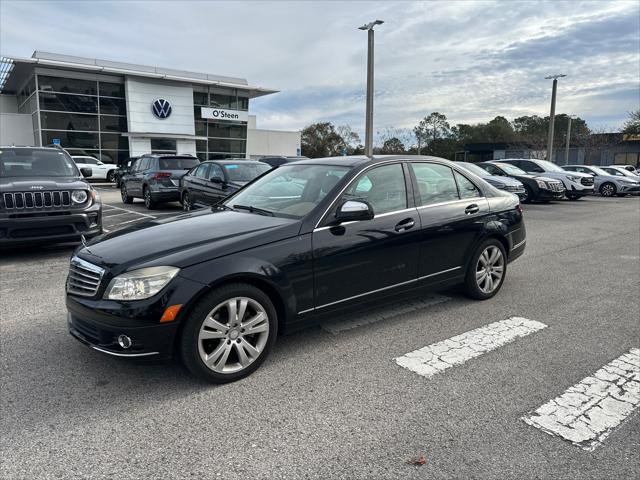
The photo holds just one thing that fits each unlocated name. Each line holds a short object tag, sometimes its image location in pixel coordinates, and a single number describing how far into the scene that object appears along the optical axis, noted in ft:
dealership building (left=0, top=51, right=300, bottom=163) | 103.71
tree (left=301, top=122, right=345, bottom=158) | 245.04
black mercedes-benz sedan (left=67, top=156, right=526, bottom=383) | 10.07
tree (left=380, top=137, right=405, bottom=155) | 157.89
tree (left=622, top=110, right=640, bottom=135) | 151.84
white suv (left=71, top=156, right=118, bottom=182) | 96.89
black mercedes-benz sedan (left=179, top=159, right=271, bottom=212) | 36.32
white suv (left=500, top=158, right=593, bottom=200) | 62.90
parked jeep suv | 22.29
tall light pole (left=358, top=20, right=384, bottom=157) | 61.82
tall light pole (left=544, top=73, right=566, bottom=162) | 97.19
